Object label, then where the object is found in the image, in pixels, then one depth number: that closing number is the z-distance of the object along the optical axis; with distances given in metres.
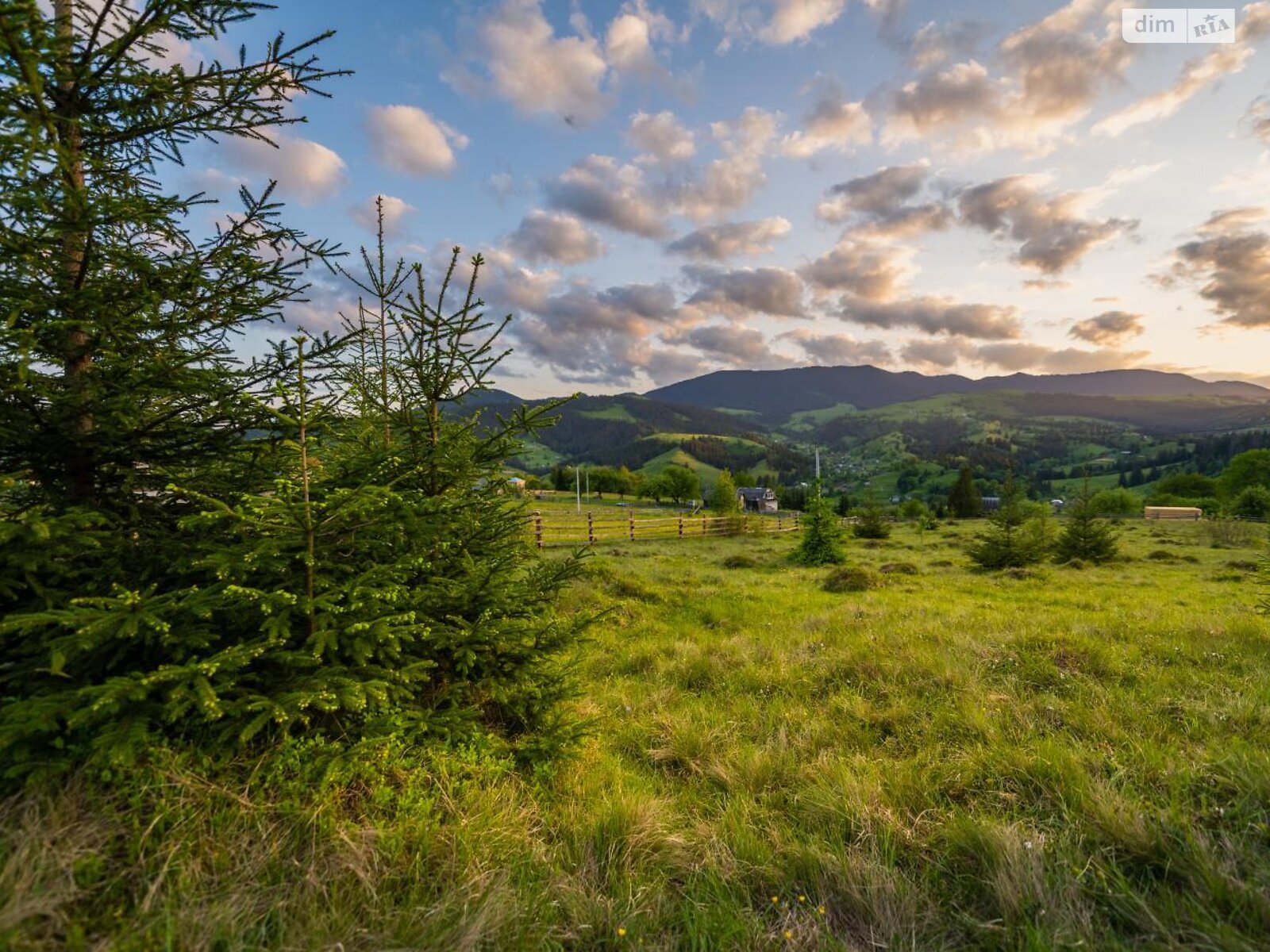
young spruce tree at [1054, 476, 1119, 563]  22.98
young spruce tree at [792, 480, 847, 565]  22.86
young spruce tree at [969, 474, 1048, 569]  20.36
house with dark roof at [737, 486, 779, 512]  103.69
